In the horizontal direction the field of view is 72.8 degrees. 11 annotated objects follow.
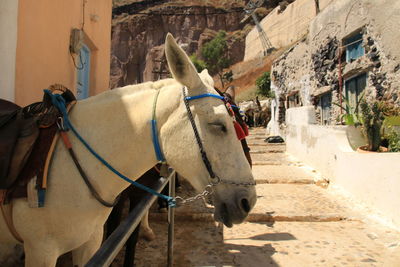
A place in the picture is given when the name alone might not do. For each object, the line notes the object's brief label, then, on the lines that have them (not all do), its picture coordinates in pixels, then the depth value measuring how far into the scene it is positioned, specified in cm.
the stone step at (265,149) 1147
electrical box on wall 423
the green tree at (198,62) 4457
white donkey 144
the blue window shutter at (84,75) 512
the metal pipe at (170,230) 274
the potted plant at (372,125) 522
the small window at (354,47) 927
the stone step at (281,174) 700
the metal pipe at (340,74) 1020
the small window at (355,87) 923
